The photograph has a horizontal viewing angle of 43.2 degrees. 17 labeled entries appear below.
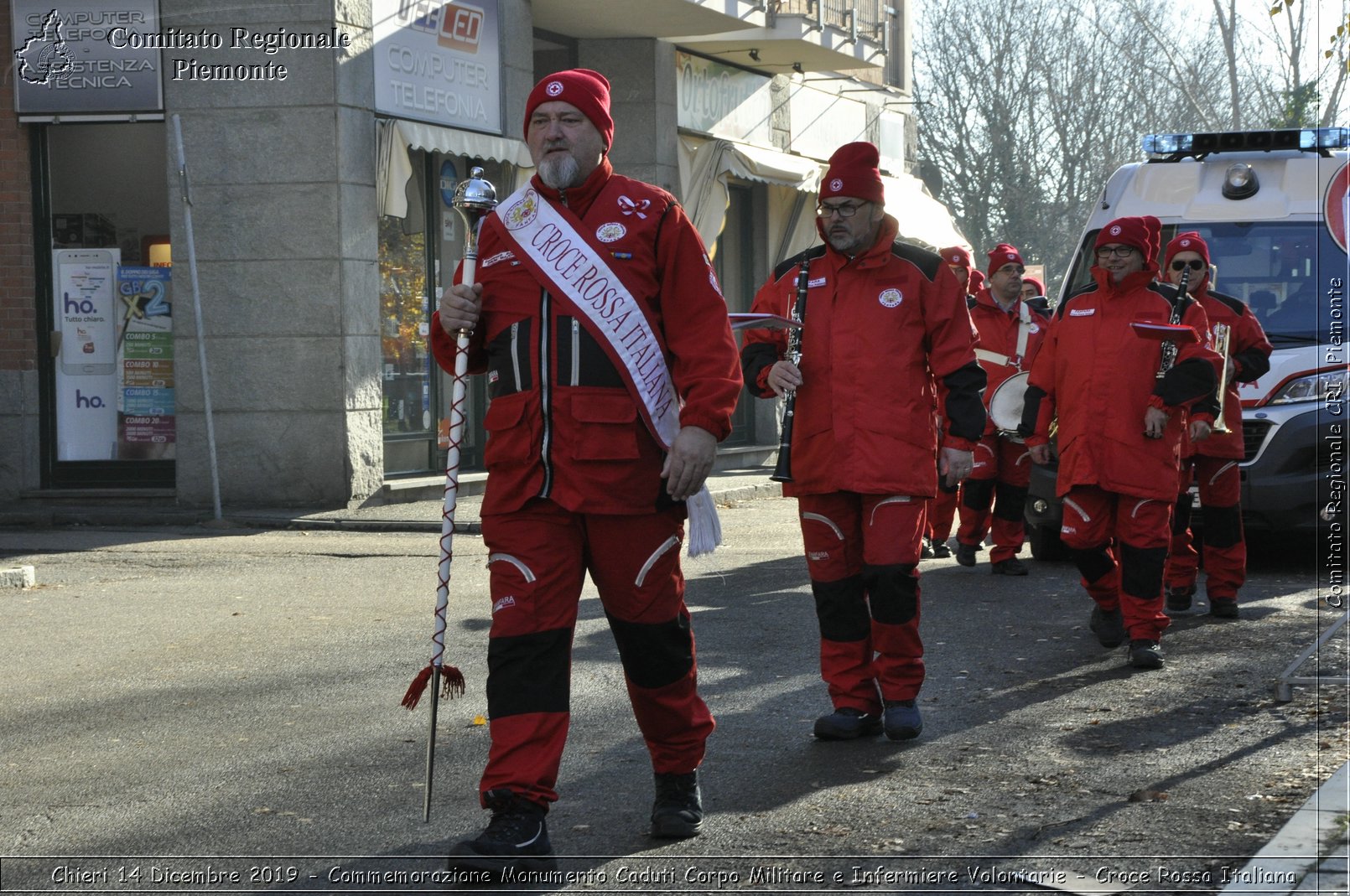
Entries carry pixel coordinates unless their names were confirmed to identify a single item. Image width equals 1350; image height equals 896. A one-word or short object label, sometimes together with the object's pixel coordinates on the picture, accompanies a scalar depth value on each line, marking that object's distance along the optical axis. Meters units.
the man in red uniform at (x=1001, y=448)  10.57
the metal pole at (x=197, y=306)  13.31
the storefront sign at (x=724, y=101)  19.55
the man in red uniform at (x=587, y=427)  4.44
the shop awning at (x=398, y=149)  14.45
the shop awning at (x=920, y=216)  22.47
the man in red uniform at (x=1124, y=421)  7.41
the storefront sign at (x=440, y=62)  14.78
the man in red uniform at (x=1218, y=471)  8.82
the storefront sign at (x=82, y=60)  14.26
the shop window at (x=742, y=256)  21.34
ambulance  10.23
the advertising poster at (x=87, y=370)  14.70
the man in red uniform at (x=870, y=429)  5.91
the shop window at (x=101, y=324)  14.67
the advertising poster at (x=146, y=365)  14.67
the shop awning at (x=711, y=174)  19.17
